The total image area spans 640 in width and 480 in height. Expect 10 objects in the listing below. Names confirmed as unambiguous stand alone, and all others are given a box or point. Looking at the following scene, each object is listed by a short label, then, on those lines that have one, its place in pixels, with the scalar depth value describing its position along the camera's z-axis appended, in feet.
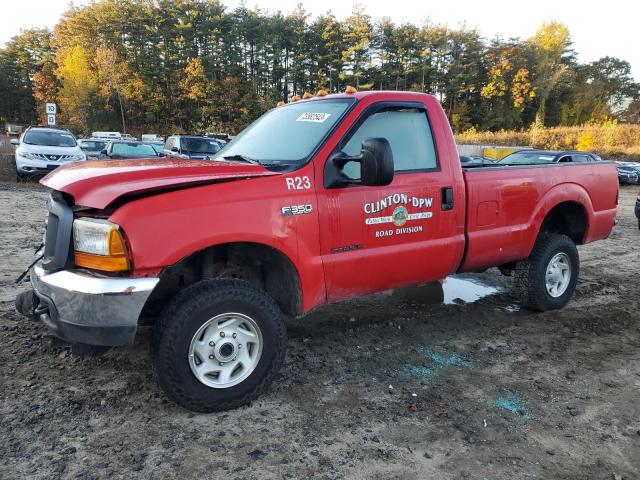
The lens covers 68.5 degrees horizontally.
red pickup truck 8.71
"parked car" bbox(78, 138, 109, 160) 72.18
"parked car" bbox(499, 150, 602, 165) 48.75
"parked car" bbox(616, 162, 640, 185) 87.30
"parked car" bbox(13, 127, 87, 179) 48.08
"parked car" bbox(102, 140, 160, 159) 51.11
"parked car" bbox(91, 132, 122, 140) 127.24
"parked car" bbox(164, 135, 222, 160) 54.03
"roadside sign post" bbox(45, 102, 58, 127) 63.98
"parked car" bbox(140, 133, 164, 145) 138.57
